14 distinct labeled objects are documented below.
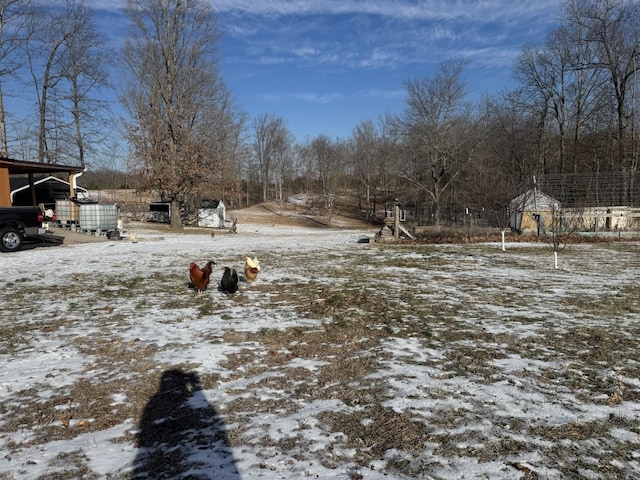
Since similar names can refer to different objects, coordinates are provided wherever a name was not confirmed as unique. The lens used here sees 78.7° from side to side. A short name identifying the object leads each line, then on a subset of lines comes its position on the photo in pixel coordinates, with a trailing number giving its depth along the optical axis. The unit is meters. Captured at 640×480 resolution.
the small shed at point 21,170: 15.71
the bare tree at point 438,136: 33.69
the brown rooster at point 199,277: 7.68
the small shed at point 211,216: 35.88
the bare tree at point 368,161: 54.59
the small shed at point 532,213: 18.56
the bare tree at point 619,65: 27.41
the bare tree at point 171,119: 25.50
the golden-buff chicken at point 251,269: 8.53
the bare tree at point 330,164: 48.72
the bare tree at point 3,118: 22.90
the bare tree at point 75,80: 31.30
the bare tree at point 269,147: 70.50
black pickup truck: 13.55
